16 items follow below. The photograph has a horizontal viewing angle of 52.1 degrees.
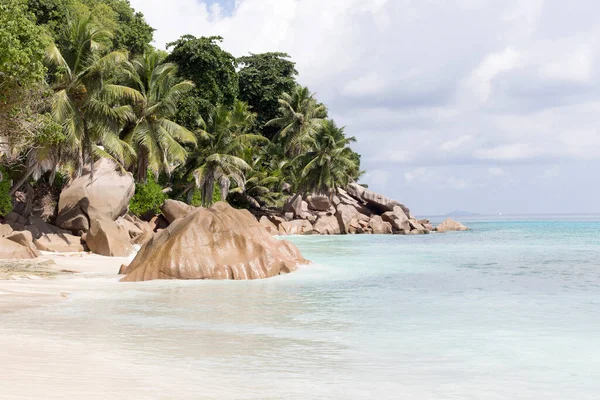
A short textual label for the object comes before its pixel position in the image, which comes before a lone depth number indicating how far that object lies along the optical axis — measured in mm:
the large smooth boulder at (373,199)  57719
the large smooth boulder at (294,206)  52375
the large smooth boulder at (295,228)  46184
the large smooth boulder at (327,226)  48006
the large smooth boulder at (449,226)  59575
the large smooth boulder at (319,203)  54844
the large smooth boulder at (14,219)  23653
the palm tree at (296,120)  52938
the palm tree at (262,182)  49594
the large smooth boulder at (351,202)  57438
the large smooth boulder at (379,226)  50906
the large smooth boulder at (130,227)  26627
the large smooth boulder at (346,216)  49938
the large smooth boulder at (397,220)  51875
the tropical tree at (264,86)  55500
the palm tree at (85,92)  23250
